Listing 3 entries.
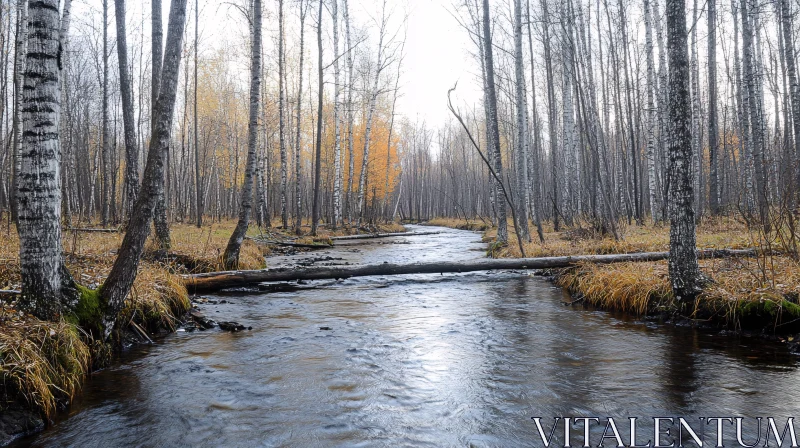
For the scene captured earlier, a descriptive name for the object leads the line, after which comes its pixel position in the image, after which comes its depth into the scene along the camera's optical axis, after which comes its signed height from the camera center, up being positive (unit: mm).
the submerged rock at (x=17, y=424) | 3228 -1483
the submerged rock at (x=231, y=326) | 6352 -1452
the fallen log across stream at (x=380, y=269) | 8401 -927
